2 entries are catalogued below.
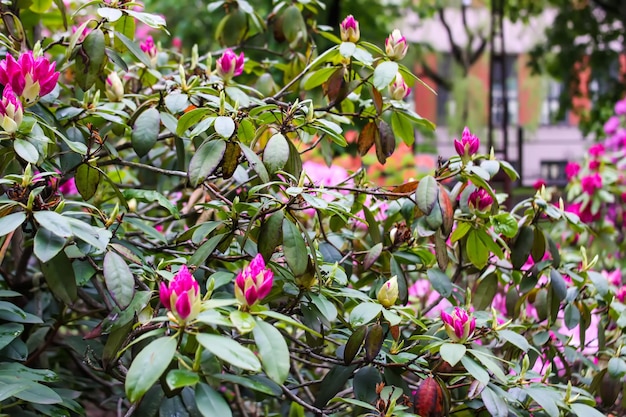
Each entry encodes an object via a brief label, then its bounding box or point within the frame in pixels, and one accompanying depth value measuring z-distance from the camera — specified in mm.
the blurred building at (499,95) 10852
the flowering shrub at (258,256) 867
